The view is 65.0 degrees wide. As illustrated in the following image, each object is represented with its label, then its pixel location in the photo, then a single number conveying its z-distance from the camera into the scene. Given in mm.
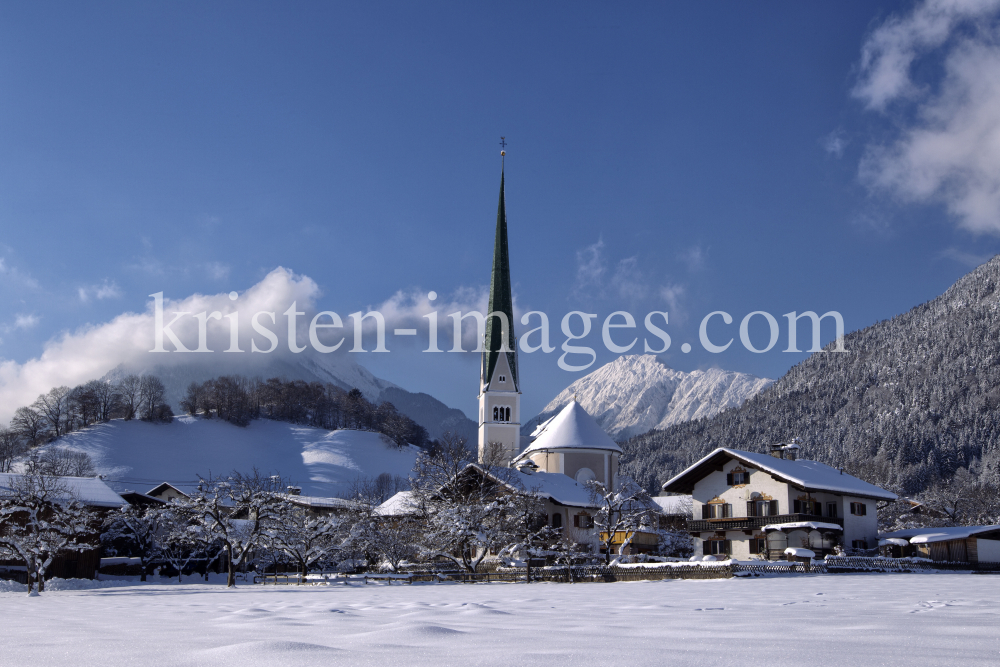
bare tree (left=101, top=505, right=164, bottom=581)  54969
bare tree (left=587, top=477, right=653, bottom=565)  41969
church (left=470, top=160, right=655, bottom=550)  53219
